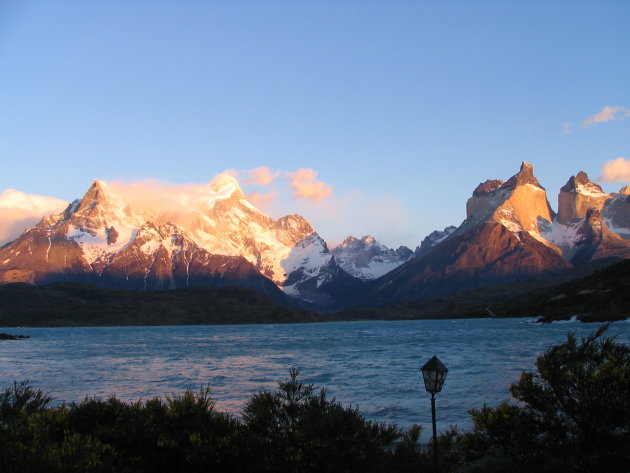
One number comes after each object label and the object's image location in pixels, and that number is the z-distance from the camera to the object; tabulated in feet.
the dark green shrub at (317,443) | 69.56
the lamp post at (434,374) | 75.31
